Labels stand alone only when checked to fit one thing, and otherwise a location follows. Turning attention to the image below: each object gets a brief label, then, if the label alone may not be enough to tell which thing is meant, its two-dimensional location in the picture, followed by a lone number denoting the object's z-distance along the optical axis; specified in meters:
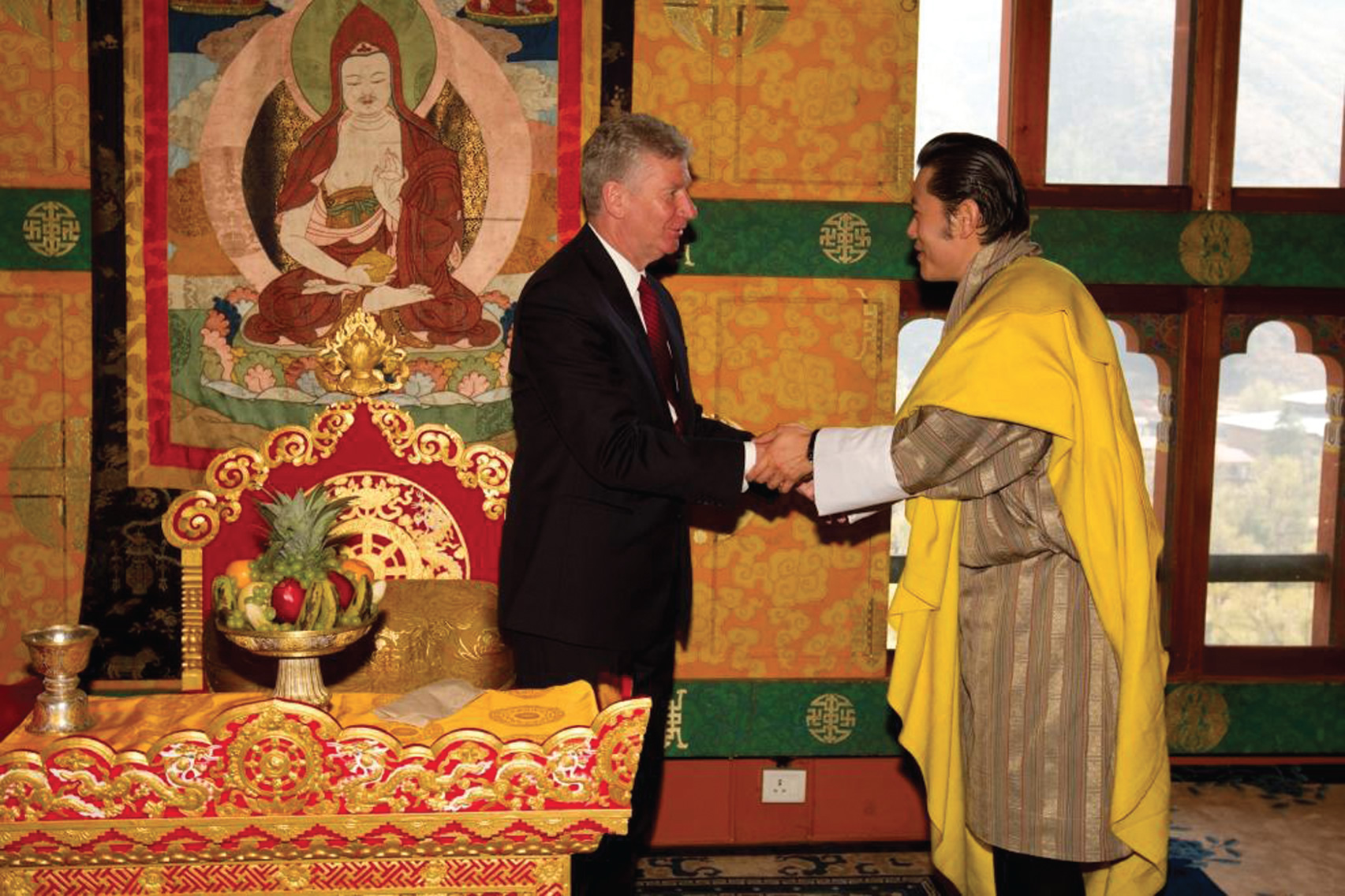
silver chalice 2.13
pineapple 2.29
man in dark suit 2.91
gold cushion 3.53
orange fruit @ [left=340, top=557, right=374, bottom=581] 2.40
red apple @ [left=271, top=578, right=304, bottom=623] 2.26
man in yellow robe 2.59
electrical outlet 4.18
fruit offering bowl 2.26
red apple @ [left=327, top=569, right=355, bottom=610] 2.32
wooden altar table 1.89
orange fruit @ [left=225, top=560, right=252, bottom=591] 2.32
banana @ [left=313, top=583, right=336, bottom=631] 2.29
